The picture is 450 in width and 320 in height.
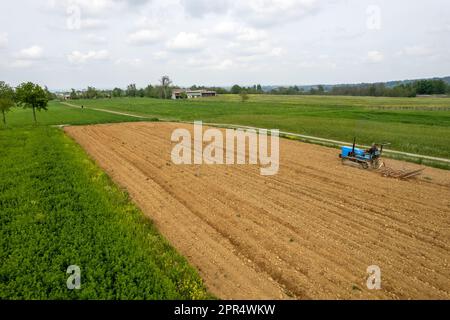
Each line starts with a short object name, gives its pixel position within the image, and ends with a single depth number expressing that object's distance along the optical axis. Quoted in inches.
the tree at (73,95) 7044.8
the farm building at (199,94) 6463.1
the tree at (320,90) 7214.1
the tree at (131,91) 7244.1
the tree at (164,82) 6633.9
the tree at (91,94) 6822.3
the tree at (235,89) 7273.6
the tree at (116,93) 7374.0
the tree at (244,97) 4421.8
